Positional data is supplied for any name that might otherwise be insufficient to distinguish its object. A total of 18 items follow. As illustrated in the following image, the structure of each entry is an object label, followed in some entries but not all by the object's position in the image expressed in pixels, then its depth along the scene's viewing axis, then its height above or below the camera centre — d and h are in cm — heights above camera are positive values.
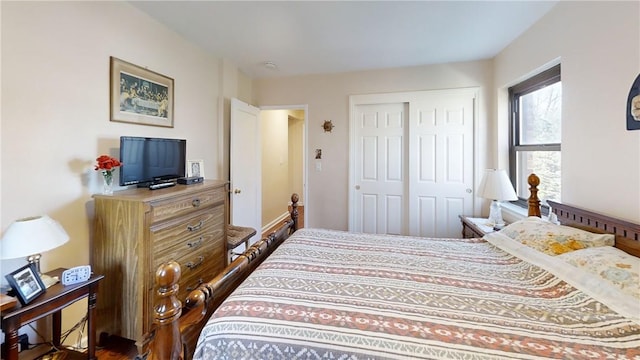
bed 80 -45
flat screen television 192 +17
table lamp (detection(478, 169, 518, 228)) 240 -7
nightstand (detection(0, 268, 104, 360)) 123 -65
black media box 233 +1
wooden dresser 169 -45
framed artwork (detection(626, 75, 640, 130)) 139 +40
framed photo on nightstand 127 -51
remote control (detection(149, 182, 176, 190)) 204 -3
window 230 +49
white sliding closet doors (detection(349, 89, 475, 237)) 337 +27
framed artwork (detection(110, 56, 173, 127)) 201 +70
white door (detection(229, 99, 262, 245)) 329 +19
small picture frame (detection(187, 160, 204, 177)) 274 +14
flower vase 182 -1
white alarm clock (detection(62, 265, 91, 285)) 150 -54
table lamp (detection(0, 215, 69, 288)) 130 -29
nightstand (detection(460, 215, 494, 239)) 245 -43
